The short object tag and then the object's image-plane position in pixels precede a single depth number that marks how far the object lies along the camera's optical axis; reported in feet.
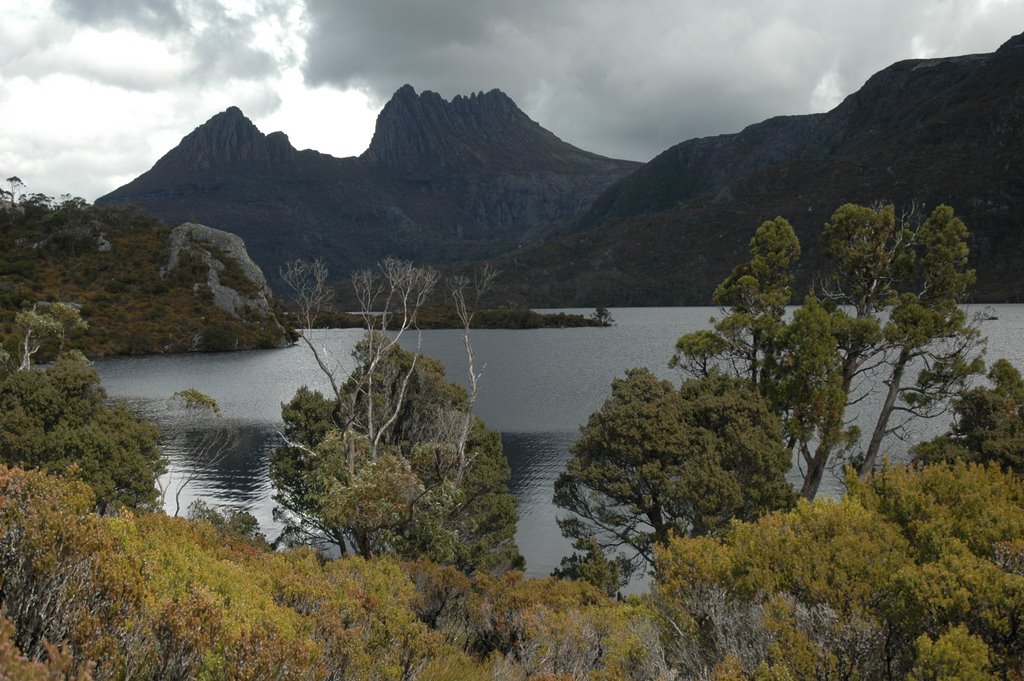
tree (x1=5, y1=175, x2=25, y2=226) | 461.78
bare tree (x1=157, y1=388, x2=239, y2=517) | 154.51
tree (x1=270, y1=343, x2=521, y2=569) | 69.62
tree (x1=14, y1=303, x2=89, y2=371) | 134.00
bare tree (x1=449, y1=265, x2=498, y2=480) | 79.68
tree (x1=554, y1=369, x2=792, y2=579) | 86.58
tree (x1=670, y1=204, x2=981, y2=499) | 93.97
